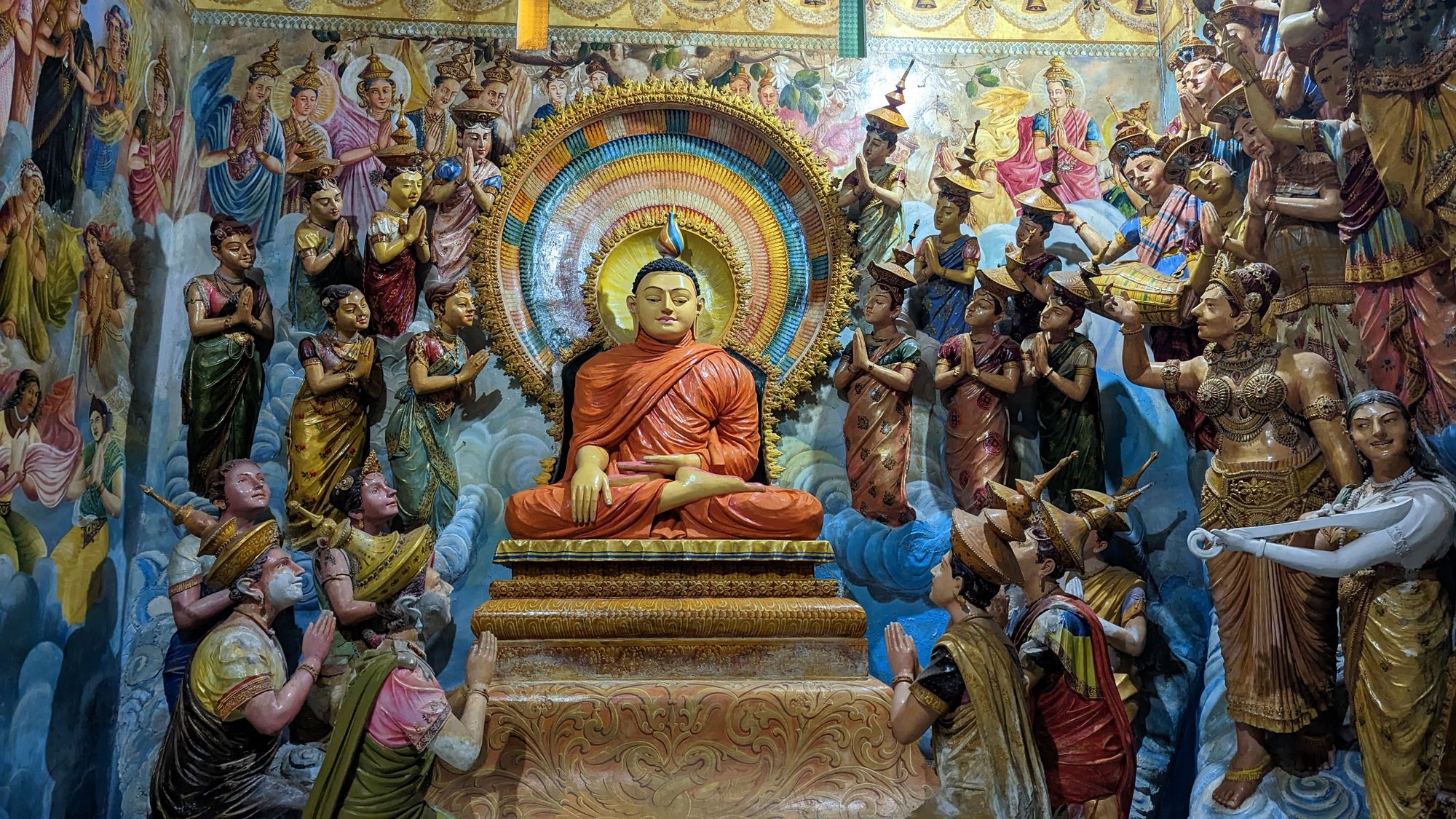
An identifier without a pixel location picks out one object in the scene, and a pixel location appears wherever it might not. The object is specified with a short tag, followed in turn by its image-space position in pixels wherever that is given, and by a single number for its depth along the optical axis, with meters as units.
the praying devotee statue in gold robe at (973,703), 4.18
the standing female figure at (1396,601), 4.44
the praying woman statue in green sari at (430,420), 6.88
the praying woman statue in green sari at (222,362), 6.88
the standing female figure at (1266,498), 5.07
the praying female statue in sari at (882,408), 6.88
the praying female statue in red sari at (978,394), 6.72
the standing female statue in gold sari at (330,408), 6.77
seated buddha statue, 5.96
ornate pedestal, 4.96
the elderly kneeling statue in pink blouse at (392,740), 4.29
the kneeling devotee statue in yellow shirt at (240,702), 5.14
